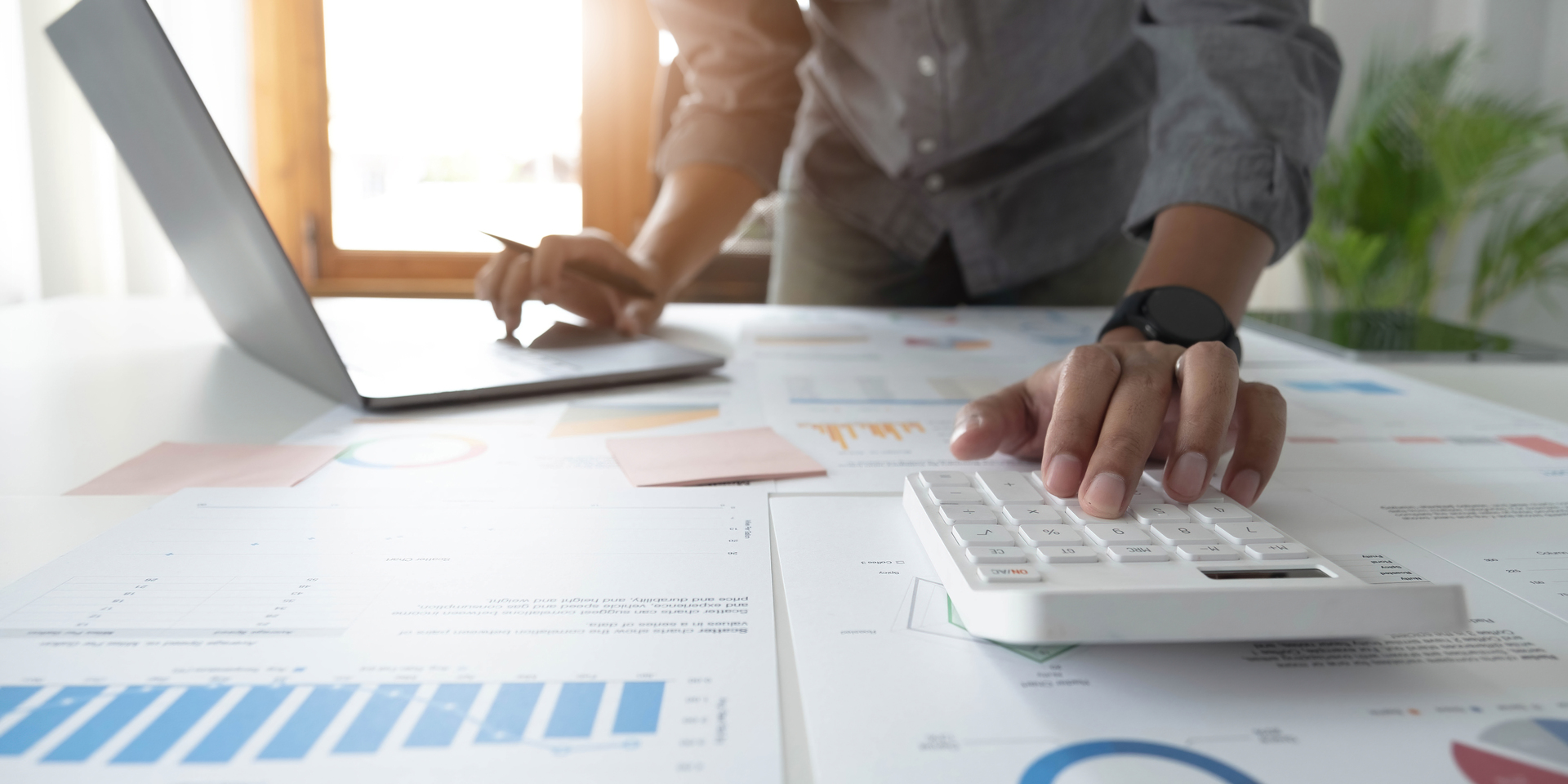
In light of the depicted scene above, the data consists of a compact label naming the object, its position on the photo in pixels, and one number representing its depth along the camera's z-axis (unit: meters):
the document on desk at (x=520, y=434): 0.44
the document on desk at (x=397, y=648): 0.22
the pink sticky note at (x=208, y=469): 0.42
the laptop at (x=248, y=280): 0.50
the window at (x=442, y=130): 2.78
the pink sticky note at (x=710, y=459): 0.44
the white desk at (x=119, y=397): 0.37
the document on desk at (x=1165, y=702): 0.22
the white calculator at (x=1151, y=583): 0.25
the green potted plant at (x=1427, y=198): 2.38
